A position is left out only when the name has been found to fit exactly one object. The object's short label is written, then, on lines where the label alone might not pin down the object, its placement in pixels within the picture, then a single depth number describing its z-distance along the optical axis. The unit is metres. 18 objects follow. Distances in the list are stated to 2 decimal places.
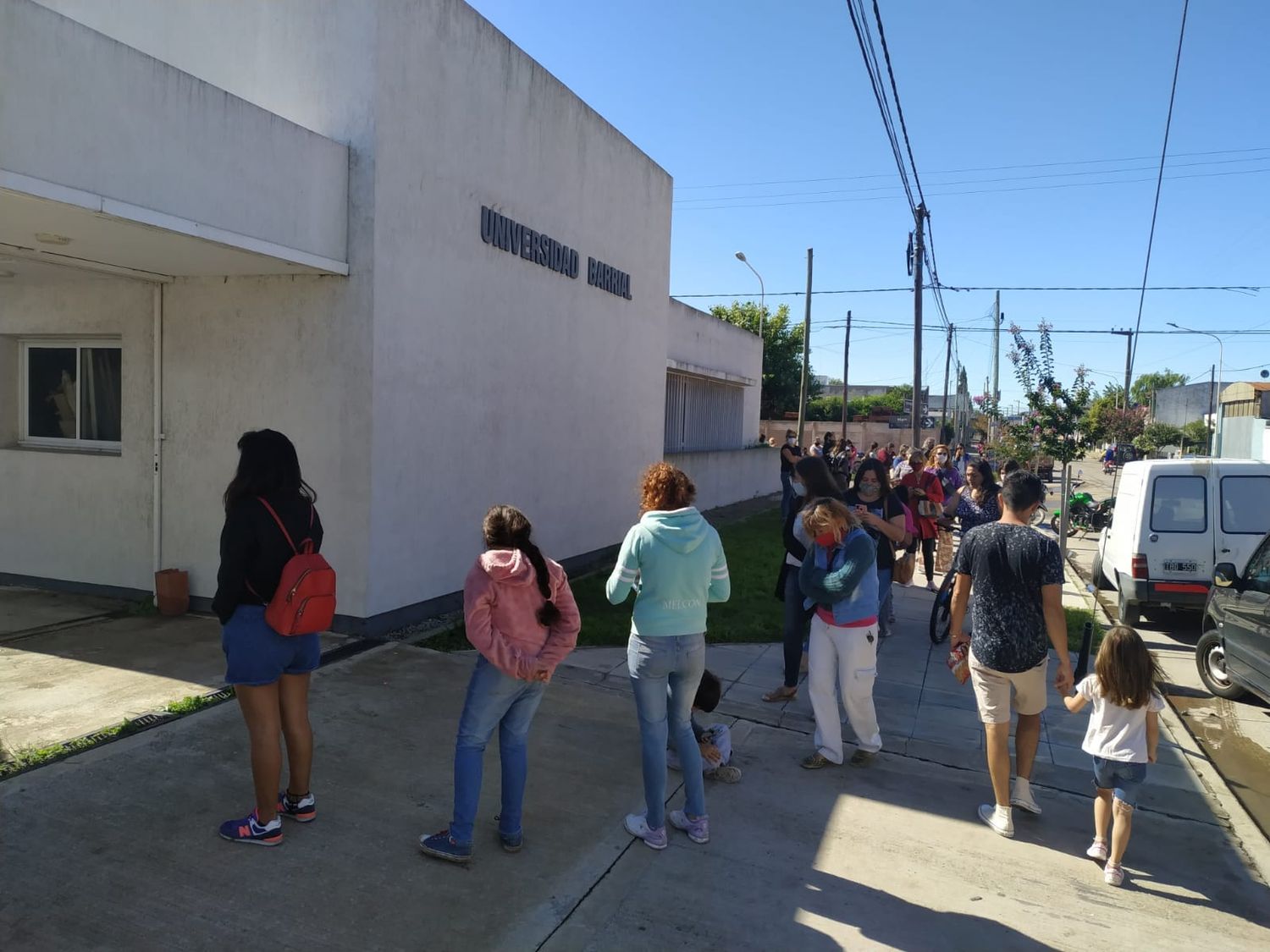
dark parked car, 6.13
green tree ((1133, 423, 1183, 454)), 37.81
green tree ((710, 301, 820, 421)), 37.03
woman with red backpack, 3.57
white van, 8.59
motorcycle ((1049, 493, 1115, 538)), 17.12
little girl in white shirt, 3.82
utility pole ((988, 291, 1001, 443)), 25.25
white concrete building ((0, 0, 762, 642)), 5.64
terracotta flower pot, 7.44
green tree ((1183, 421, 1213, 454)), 41.30
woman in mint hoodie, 3.88
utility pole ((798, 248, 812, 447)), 24.67
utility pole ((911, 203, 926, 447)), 17.03
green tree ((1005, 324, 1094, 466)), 11.60
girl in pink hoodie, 3.53
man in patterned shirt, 4.20
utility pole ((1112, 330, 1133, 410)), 40.94
